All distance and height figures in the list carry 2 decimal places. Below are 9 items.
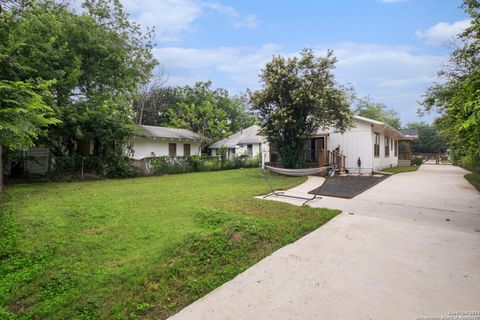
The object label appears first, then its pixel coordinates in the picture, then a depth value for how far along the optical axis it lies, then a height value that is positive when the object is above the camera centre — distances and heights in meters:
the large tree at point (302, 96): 11.52 +2.84
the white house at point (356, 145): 14.02 +0.67
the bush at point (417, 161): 23.31 -0.49
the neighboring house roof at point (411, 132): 31.60 +3.13
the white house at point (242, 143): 24.59 +1.46
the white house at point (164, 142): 16.85 +1.18
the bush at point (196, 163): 15.11 -0.39
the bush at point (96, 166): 11.75 -0.33
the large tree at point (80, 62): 9.68 +4.39
